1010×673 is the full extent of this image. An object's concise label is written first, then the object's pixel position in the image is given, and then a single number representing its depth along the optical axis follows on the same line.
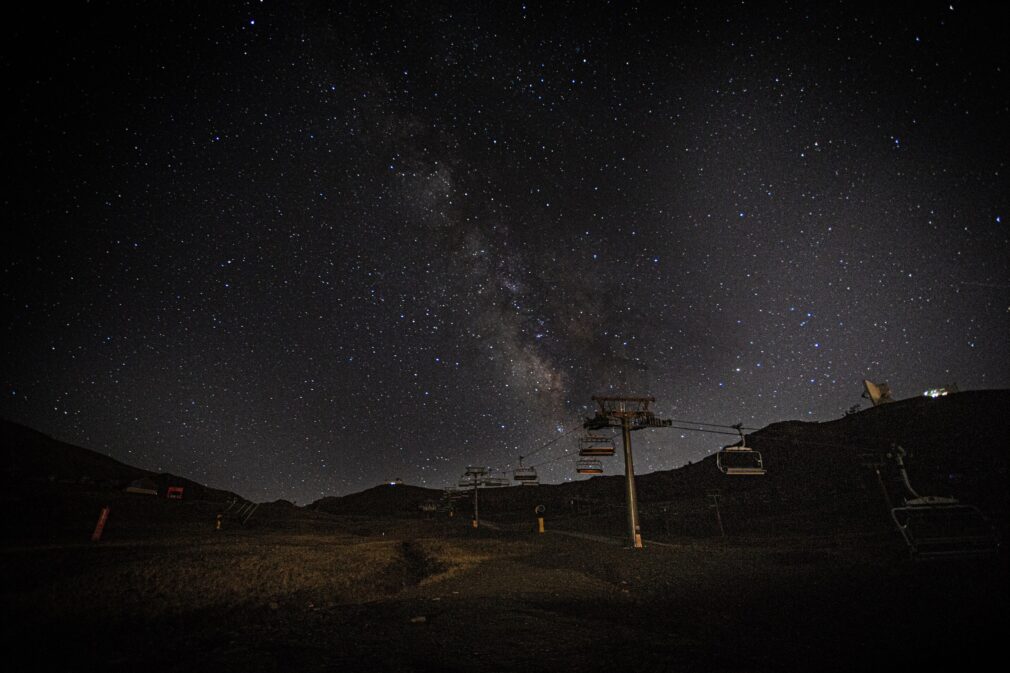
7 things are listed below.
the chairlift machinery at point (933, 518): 14.55
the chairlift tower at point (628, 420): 28.81
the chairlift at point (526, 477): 49.38
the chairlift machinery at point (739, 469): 22.26
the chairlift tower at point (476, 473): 57.09
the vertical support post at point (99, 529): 19.69
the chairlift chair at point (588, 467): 36.14
